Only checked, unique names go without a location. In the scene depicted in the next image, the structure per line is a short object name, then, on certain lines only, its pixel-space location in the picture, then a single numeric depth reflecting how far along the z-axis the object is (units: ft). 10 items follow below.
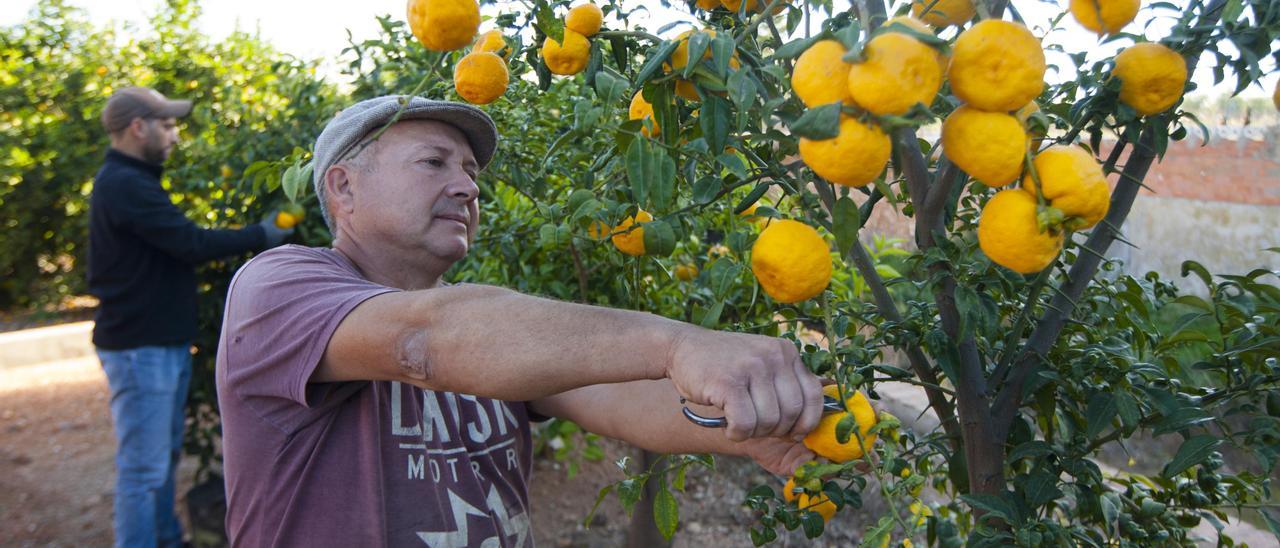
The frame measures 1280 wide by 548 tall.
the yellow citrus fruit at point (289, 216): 11.49
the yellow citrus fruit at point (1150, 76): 3.34
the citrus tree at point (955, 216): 2.66
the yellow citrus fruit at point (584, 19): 3.75
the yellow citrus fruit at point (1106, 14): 3.34
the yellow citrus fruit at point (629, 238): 4.07
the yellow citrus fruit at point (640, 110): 4.04
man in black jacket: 11.17
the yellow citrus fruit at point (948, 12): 3.63
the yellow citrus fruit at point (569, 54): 3.73
